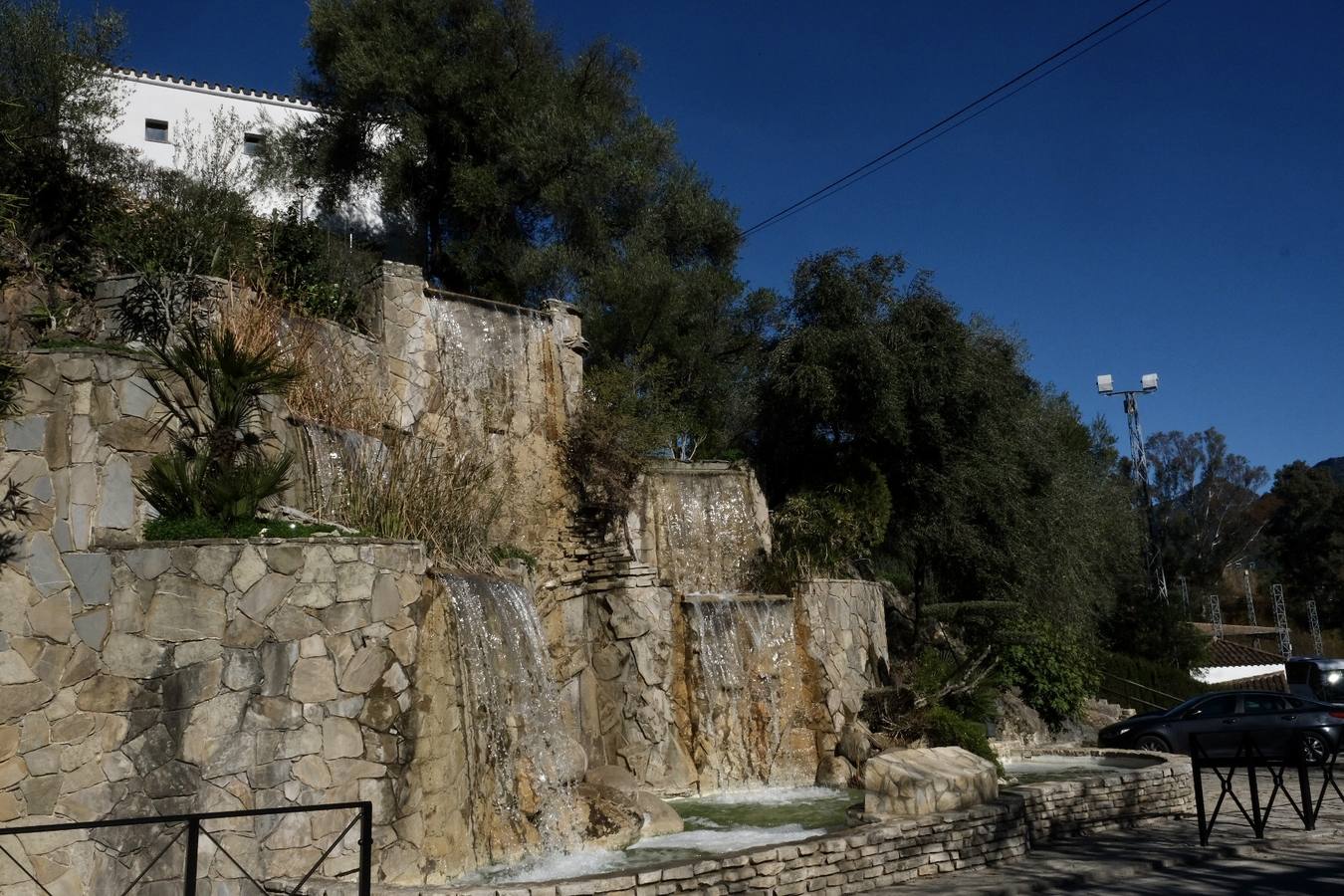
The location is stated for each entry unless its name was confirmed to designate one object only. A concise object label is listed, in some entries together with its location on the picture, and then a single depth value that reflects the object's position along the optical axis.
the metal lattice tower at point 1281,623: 40.78
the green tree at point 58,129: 15.10
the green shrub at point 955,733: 16.30
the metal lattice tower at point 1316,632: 45.44
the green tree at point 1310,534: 57.31
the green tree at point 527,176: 23.84
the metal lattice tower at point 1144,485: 36.12
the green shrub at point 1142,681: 29.50
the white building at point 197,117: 27.48
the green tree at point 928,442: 23.23
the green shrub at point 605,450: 17.89
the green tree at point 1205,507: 58.00
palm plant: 10.65
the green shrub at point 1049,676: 23.02
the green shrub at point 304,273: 16.00
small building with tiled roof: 37.41
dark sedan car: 18.72
